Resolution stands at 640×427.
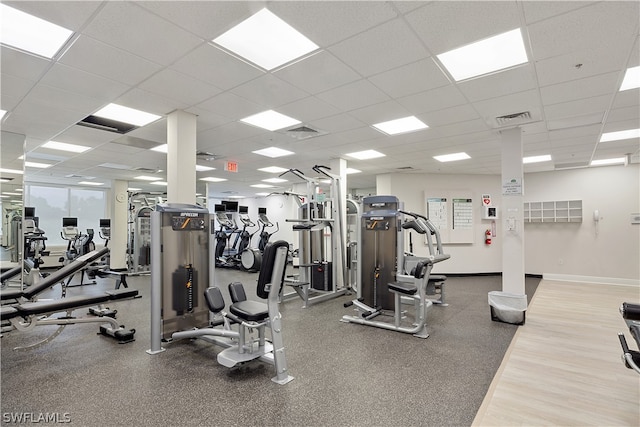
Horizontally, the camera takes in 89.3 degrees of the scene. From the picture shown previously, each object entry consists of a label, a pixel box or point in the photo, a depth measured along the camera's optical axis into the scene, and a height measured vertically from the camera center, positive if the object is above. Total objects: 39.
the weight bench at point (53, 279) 3.38 -0.55
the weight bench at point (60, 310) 2.91 -0.78
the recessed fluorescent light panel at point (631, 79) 2.83 +1.30
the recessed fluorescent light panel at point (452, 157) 6.15 +1.25
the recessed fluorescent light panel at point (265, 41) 2.23 +1.37
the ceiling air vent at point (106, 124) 4.26 +1.39
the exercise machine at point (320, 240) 5.55 -0.31
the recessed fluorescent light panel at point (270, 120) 4.06 +1.36
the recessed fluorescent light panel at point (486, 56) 2.41 +1.34
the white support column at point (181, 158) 3.83 +0.79
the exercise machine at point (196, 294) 2.66 -0.68
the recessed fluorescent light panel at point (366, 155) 6.00 +1.30
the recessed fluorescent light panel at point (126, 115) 3.86 +1.39
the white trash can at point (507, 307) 4.13 -1.12
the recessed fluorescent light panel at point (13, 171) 4.78 +0.84
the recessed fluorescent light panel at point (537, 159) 6.26 +1.22
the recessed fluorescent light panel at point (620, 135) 4.60 +1.25
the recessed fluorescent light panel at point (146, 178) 8.71 +1.31
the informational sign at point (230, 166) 6.63 +1.19
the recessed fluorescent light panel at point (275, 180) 9.17 +1.25
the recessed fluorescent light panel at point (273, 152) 5.81 +1.33
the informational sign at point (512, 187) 4.28 +0.45
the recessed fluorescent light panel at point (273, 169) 7.47 +1.29
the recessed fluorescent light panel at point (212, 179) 8.78 +1.27
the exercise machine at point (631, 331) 1.97 -0.74
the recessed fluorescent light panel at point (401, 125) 4.23 +1.32
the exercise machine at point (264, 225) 9.21 -0.04
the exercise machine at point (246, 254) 8.60 -0.81
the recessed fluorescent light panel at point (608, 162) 6.51 +1.20
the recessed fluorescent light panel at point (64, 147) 5.36 +1.37
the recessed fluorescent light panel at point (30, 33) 2.18 +1.41
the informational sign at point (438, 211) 8.13 +0.26
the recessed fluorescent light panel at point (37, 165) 6.91 +1.35
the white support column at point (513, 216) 4.29 +0.06
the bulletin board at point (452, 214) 8.13 +0.18
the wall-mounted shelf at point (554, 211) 7.39 +0.21
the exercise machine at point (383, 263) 4.12 -0.57
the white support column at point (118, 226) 9.02 -0.02
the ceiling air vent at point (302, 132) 4.61 +1.33
